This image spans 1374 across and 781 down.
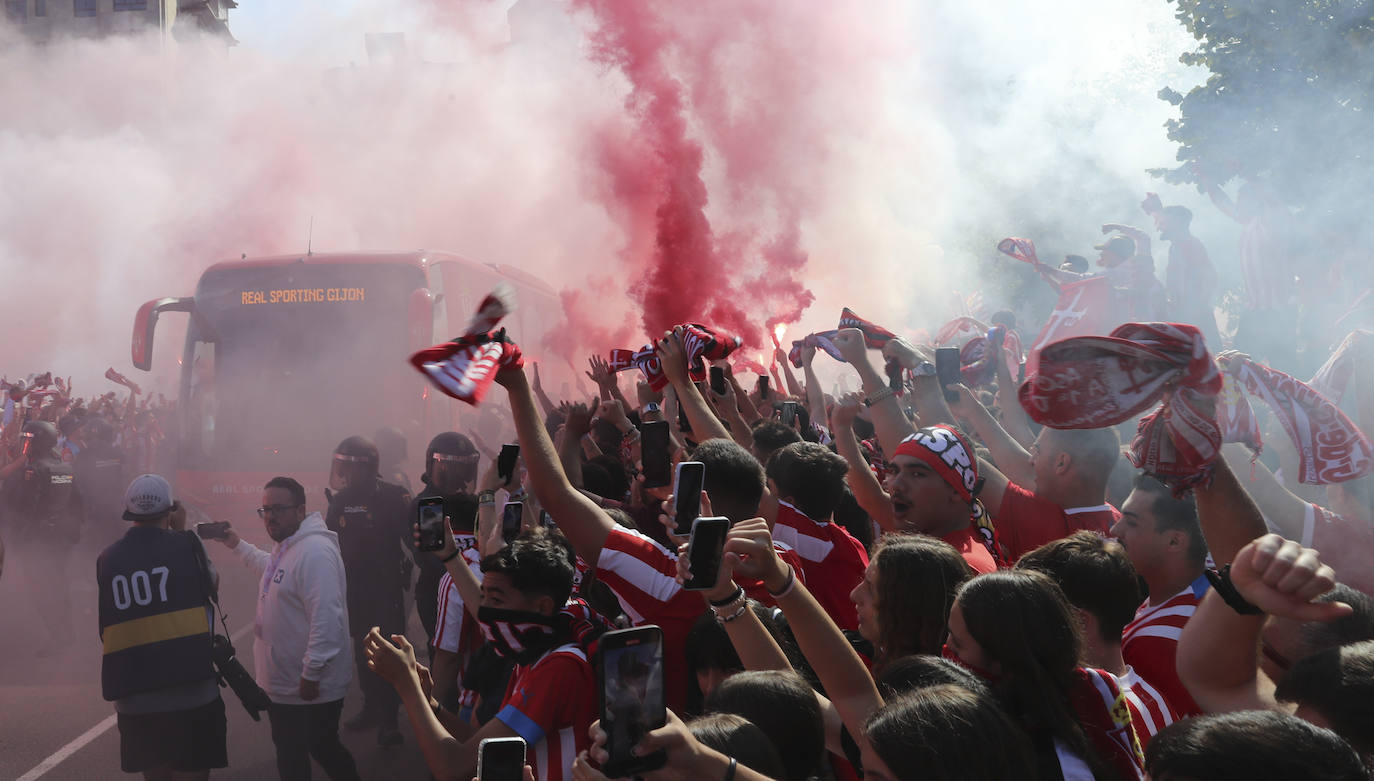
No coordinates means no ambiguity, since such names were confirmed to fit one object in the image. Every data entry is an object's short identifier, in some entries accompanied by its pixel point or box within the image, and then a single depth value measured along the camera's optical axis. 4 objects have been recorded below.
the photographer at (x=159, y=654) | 4.59
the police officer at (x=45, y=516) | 8.64
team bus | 9.66
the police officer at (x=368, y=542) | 6.38
